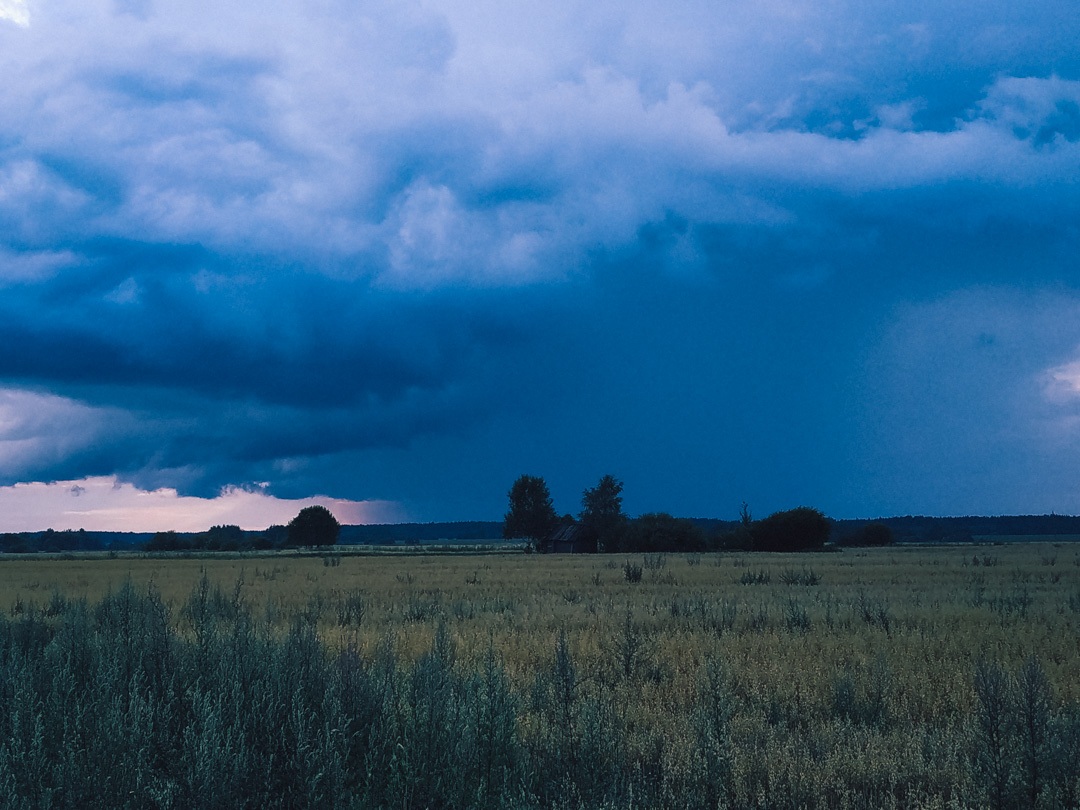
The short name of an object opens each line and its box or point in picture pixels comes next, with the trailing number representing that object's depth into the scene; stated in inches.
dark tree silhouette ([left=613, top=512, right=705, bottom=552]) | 3398.1
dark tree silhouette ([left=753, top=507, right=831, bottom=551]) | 3142.2
